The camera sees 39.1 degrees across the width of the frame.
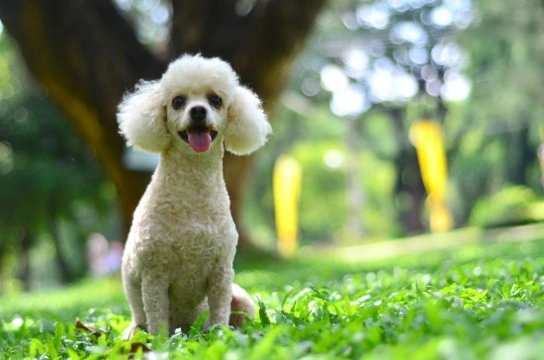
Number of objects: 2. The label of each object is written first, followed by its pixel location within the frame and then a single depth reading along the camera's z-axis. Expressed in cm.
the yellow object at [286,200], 2167
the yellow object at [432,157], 2173
